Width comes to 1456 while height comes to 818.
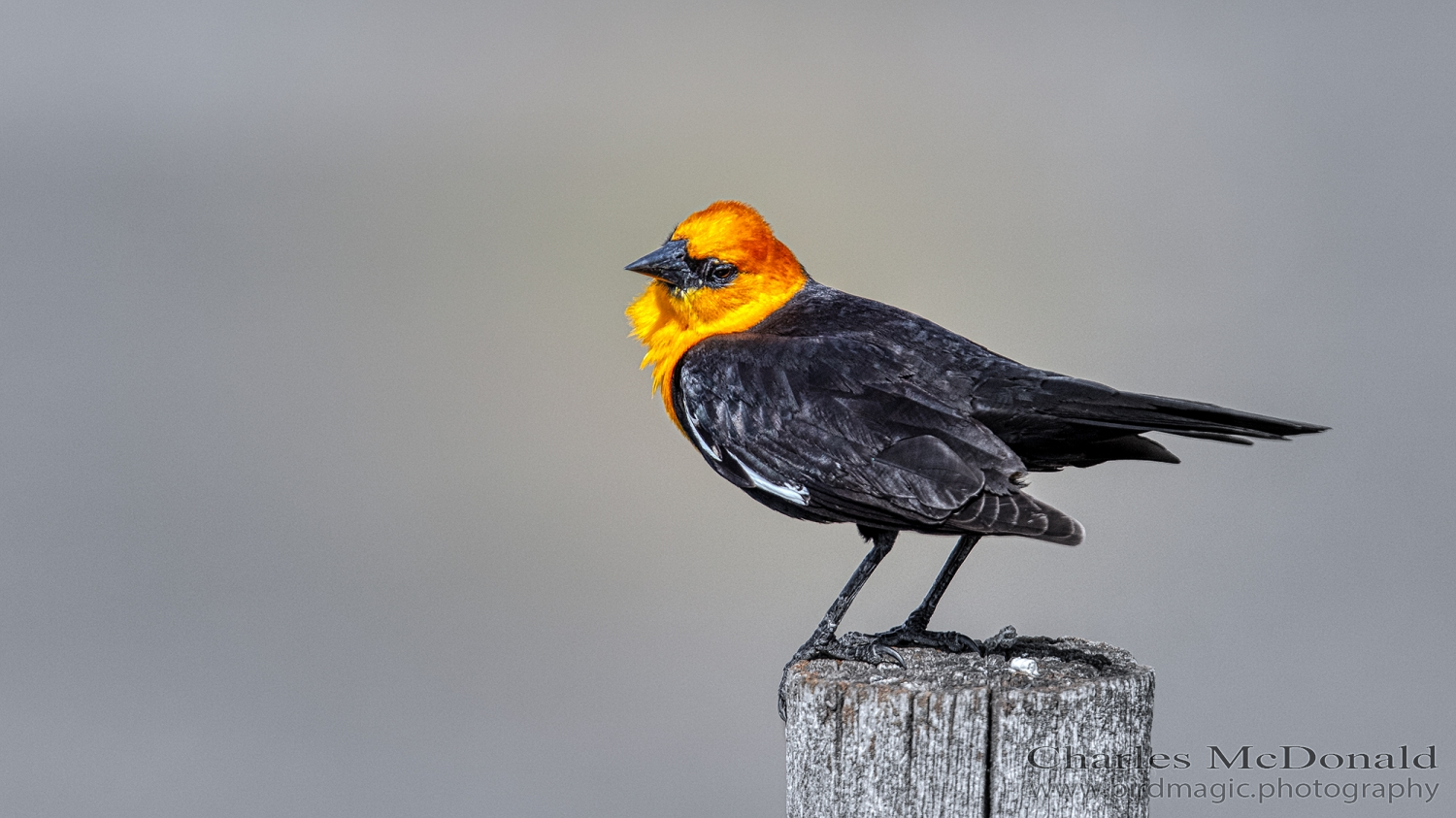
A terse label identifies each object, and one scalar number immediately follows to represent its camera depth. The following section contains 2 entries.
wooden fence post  6.27
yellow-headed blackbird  7.14
